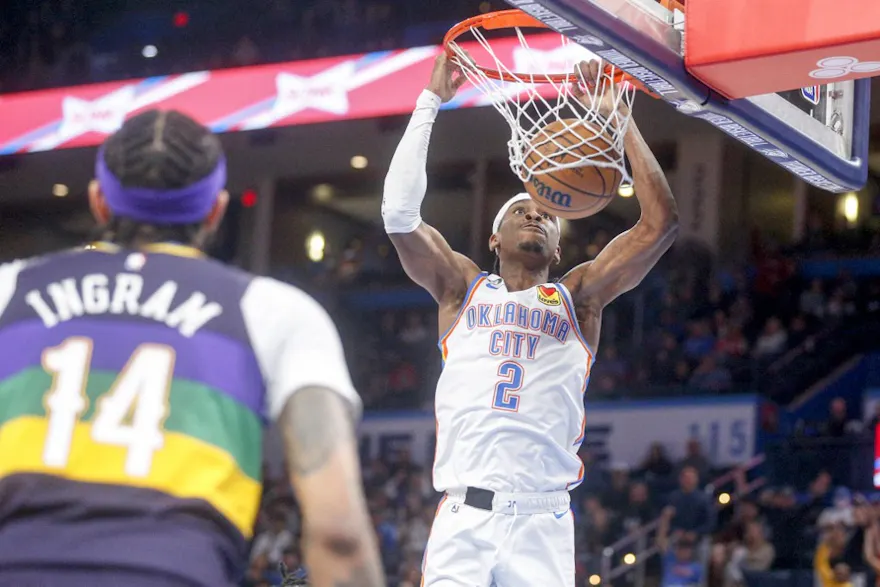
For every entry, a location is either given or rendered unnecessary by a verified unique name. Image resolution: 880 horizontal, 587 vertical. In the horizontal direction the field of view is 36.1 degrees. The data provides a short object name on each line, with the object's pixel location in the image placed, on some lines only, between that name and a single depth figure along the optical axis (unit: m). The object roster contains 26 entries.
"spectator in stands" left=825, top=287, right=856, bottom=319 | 16.17
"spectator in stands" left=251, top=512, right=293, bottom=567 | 14.50
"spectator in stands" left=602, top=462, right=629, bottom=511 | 13.76
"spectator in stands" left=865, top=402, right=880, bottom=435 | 13.23
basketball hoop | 5.54
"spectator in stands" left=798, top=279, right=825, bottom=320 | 16.47
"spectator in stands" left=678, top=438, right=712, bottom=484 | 13.90
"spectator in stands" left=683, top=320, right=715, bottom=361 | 16.45
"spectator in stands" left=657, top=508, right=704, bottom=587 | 12.07
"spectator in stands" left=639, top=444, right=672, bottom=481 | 14.25
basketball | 5.43
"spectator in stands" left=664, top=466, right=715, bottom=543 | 12.72
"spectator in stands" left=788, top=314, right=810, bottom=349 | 16.17
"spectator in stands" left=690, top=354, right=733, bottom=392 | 15.23
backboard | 4.92
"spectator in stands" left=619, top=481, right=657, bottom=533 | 13.24
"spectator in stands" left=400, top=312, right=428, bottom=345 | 19.31
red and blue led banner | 15.53
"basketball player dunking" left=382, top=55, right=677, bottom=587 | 5.07
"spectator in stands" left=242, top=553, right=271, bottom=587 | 13.96
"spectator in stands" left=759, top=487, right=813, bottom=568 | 12.12
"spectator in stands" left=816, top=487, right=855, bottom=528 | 11.71
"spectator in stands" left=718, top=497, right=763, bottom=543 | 12.23
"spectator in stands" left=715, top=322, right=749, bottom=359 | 15.84
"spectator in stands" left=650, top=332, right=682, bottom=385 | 16.11
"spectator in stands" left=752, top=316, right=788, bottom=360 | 15.99
